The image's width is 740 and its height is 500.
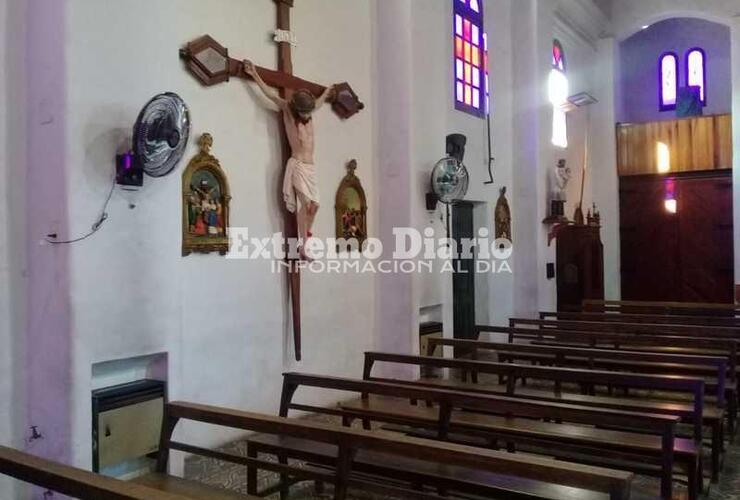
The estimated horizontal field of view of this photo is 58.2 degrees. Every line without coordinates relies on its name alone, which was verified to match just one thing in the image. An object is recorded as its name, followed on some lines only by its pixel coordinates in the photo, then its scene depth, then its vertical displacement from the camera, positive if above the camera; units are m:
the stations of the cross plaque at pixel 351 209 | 6.70 +0.54
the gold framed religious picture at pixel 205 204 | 5.04 +0.46
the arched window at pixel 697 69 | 14.49 +4.11
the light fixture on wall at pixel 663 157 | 13.12 +1.97
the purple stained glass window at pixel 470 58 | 9.04 +2.84
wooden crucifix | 5.11 +1.59
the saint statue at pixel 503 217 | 9.90 +0.62
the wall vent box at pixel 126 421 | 3.99 -0.98
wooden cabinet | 11.42 -0.16
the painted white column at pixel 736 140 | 11.52 +2.01
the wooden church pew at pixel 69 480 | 2.13 -0.74
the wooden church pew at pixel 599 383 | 3.89 -0.78
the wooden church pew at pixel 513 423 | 3.21 -1.00
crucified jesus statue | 5.78 +0.92
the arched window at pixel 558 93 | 11.79 +3.01
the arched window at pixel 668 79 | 14.86 +3.98
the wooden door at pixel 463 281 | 9.20 -0.30
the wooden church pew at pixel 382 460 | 2.35 -0.78
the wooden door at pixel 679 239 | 12.84 +0.34
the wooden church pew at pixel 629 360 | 4.86 -0.80
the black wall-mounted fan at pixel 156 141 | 4.06 +0.76
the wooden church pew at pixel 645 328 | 6.41 -0.75
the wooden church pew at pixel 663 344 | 4.46 -0.85
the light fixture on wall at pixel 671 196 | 13.20 +1.20
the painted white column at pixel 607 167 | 13.58 +1.85
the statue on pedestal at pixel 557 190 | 10.82 +1.13
